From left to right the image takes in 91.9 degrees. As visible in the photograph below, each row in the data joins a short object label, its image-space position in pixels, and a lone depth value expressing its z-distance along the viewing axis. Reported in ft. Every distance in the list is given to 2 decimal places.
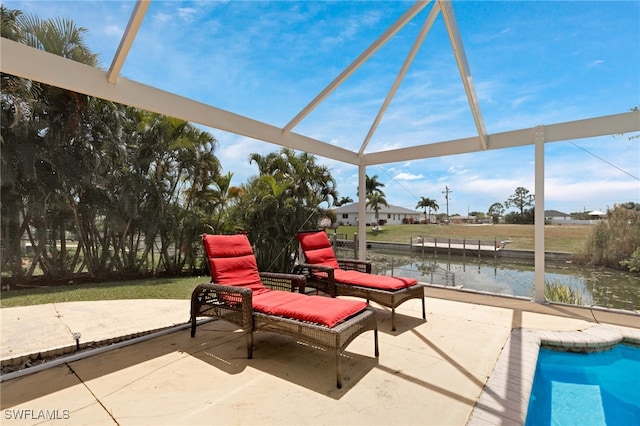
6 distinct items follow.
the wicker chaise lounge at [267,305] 9.07
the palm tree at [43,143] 18.39
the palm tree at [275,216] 26.96
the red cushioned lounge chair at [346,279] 12.80
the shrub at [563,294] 18.18
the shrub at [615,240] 24.58
